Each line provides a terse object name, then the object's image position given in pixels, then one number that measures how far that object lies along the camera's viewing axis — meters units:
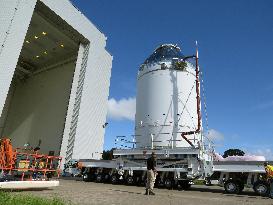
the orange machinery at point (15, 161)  7.79
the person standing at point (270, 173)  8.98
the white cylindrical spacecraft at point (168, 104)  12.20
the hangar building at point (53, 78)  14.86
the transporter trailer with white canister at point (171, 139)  10.93
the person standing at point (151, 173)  8.15
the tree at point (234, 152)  54.41
